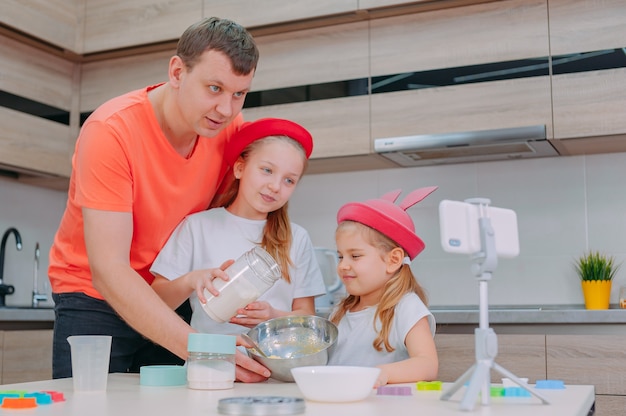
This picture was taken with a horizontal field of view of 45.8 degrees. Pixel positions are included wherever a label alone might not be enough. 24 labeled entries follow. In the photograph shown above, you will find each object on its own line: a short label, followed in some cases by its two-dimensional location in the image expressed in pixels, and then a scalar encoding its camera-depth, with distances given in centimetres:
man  143
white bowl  96
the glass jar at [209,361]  115
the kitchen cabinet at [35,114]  309
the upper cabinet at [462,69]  268
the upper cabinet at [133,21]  321
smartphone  94
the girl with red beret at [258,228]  171
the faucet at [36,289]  338
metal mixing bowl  144
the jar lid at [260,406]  85
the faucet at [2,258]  324
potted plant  264
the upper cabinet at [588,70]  255
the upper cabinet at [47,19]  303
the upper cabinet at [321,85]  295
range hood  263
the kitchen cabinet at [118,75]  332
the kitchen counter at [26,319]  270
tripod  94
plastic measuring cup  113
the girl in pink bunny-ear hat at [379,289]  156
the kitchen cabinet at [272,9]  293
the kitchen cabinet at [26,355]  269
